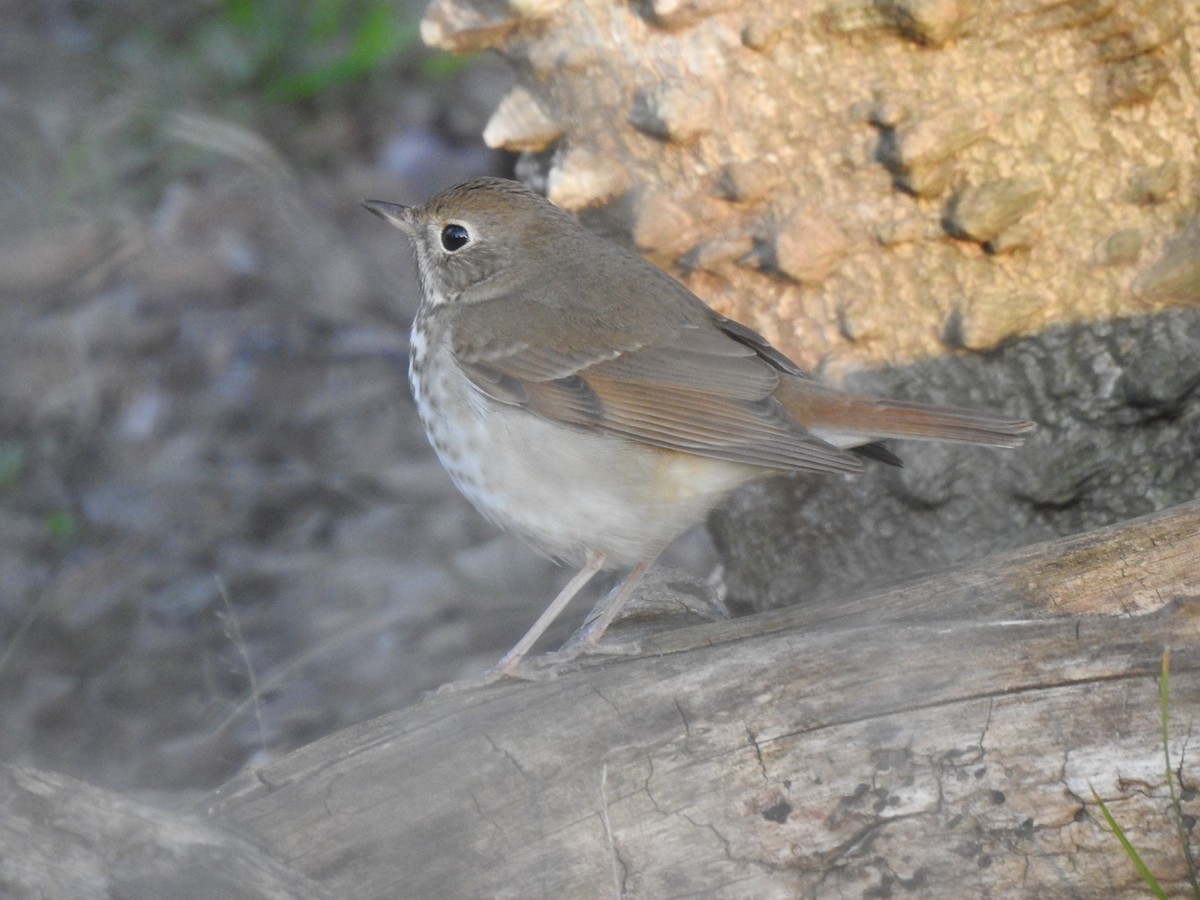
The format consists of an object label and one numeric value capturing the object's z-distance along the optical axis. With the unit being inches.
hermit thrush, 251.8
